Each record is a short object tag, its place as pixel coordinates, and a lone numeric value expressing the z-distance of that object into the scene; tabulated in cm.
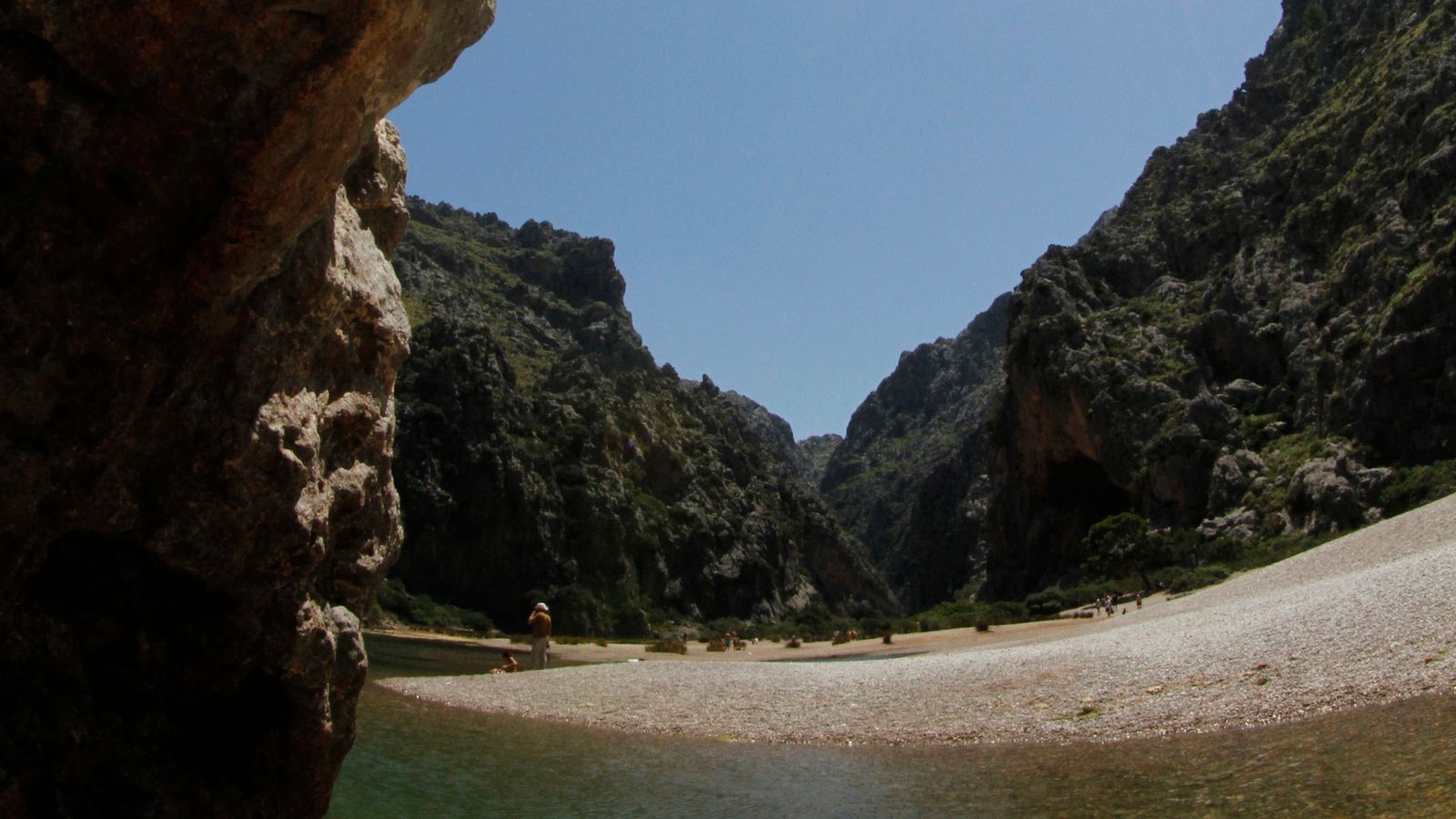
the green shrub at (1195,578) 4000
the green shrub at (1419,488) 3928
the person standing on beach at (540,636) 2888
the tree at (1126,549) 5081
